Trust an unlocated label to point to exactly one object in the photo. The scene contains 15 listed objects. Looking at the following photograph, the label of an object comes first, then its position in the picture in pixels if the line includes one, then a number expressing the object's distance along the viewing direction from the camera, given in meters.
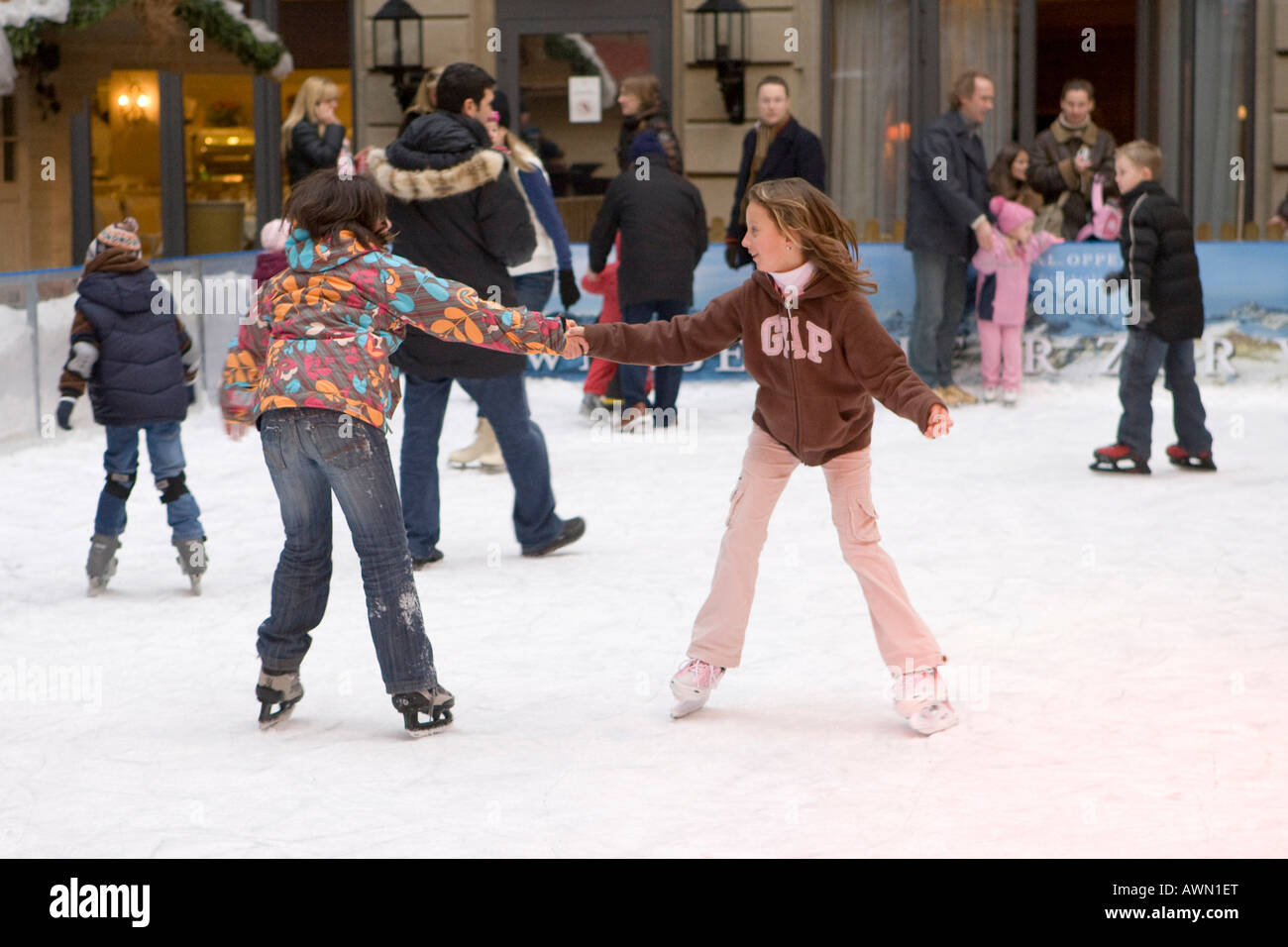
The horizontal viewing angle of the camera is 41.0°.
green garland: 12.18
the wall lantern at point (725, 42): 12.76
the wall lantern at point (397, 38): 12.91
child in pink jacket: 10.43
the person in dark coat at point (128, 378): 5.73
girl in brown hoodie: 4.07
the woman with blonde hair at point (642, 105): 9.54
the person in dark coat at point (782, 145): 10.30
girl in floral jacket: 4.06
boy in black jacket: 7.87
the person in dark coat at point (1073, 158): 11.09
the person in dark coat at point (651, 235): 9.23
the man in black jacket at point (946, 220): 10.31
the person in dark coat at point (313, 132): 10.47
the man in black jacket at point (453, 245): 6.07
